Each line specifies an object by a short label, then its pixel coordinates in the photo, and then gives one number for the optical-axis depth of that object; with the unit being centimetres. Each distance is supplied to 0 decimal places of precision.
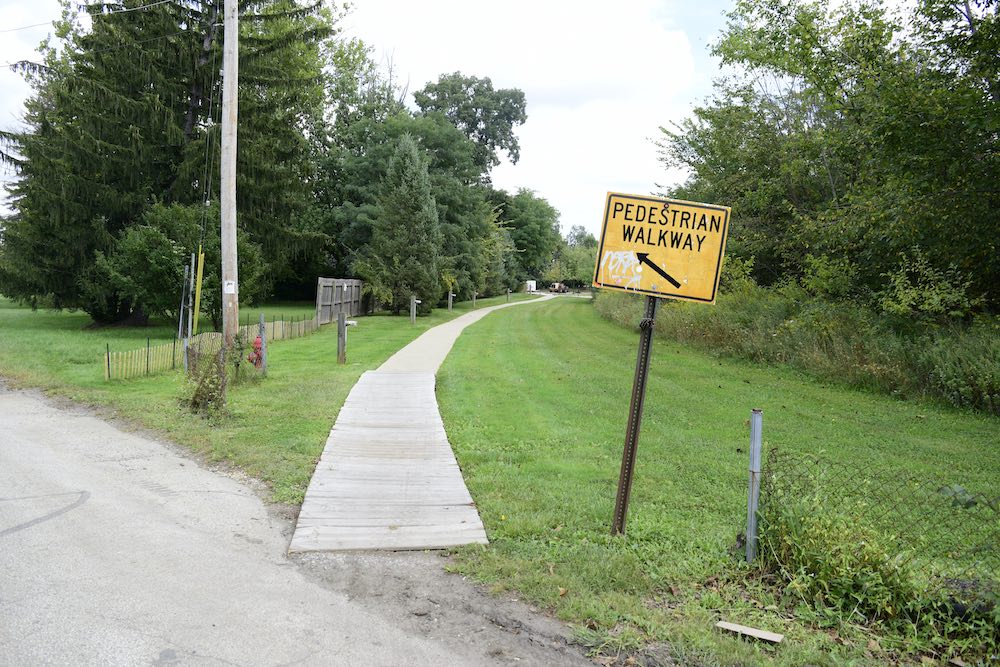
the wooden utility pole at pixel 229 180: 1123
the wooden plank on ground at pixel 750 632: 345
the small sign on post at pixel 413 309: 2909
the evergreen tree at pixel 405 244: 3278
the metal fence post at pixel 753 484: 412
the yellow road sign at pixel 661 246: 441
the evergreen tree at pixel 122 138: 2286
